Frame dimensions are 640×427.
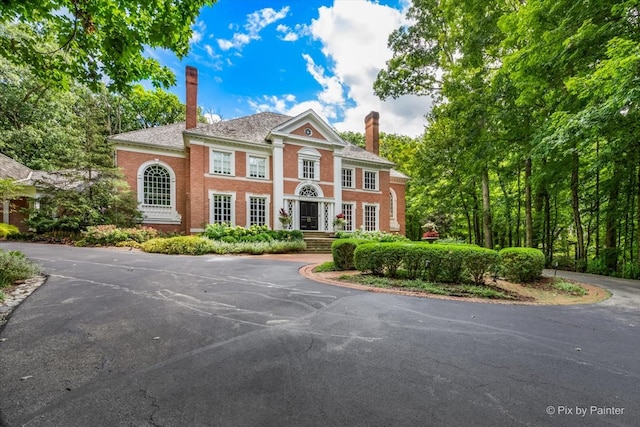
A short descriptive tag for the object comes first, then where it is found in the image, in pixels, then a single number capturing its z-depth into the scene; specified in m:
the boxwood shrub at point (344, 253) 8.28
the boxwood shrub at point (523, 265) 7.15
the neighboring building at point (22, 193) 16.38
